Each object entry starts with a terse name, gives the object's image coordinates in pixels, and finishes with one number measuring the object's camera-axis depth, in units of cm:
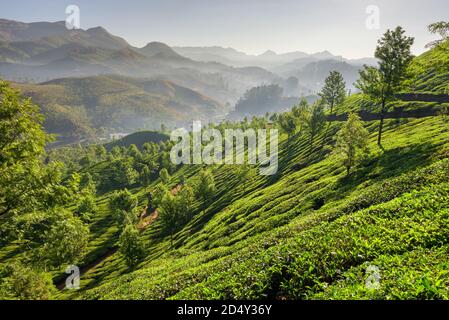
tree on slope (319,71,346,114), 11750
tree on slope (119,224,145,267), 6819
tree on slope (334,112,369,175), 4928
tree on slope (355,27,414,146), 5553
